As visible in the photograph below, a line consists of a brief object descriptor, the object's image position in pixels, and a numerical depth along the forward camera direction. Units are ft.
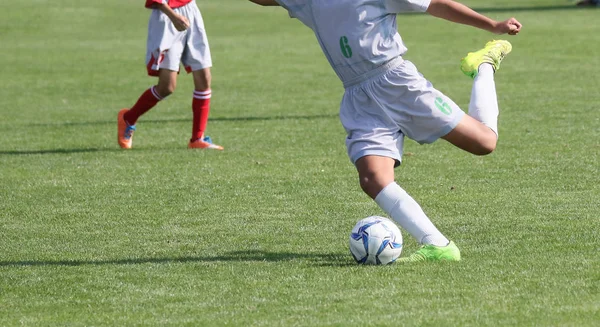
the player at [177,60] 70.08
